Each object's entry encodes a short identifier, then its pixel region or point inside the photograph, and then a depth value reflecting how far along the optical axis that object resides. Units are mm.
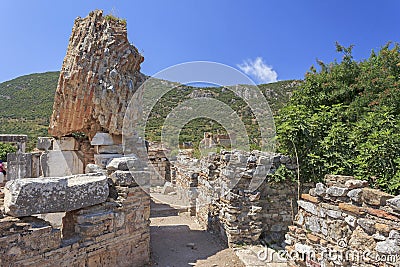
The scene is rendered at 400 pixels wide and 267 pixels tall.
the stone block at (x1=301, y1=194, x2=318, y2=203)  4182
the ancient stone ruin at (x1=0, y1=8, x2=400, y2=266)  3436
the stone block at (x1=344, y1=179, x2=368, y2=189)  3775
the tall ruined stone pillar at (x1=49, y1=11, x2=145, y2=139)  6262
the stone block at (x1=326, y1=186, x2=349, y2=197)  3750
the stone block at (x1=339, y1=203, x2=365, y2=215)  3440
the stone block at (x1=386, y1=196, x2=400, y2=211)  3045
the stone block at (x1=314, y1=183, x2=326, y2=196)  4051
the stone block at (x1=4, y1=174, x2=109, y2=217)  3514
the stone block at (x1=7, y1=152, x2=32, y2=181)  9281
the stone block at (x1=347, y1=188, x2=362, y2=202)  3535
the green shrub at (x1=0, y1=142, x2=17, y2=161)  14900
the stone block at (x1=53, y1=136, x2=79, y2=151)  7312
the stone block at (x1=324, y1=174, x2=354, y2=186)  4059
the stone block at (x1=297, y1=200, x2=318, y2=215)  4167
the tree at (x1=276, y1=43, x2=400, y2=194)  4414
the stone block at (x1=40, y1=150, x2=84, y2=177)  7195
